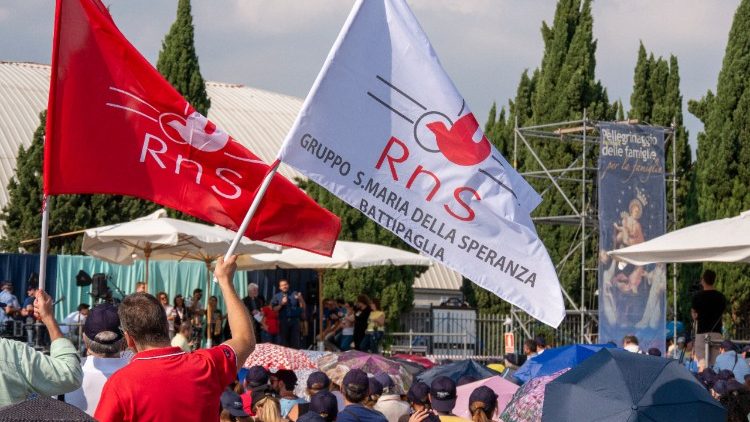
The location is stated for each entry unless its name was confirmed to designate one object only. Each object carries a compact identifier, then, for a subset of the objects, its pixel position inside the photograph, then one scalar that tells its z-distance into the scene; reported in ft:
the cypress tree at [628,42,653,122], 127.95
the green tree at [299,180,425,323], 122.52
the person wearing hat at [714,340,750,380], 47.44
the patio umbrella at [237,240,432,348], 85.97
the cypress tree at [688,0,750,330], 113.70
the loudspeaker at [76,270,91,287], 85.25
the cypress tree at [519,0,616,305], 118.32
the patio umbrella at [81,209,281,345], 69.10
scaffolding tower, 91.45
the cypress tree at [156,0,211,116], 127.65
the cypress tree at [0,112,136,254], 120.06
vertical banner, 82.38
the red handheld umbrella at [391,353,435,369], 55.34
